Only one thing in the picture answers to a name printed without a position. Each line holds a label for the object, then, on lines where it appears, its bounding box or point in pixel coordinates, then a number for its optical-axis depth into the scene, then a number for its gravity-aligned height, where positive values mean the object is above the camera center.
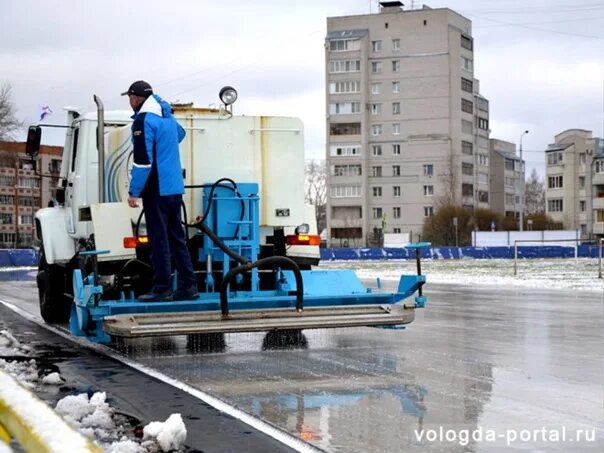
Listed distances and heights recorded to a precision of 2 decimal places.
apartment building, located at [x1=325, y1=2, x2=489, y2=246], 110.75 +12.98
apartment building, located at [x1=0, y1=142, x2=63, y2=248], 140.25 +4.38
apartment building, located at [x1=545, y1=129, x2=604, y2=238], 130.12 +6.95
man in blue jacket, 10.03 +0.48
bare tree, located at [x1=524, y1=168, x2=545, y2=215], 180.00 +6.98
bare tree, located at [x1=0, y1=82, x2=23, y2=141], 79.88 +9.13
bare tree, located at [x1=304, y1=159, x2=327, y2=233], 149.88 +7.62
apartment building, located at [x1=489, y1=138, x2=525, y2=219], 142.25 +7.57
